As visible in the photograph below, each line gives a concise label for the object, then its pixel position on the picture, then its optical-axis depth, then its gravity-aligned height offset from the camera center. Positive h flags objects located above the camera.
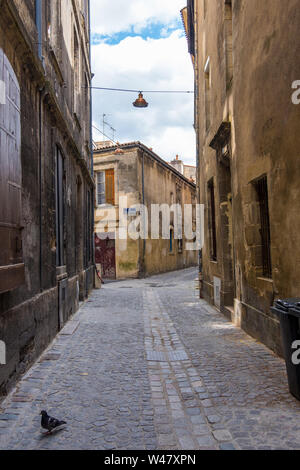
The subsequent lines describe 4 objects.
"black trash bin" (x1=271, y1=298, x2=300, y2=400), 3.64 -0.86
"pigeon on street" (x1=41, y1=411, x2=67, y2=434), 3.06 -1.34
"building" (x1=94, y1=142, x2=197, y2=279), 21.27 +2.19
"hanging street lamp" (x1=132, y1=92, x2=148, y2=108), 14.38 +5.06
